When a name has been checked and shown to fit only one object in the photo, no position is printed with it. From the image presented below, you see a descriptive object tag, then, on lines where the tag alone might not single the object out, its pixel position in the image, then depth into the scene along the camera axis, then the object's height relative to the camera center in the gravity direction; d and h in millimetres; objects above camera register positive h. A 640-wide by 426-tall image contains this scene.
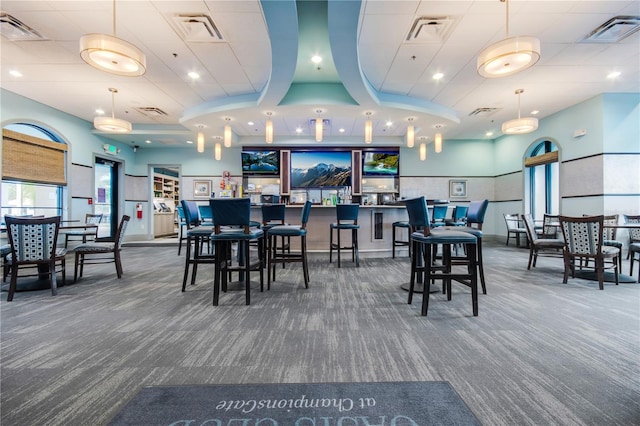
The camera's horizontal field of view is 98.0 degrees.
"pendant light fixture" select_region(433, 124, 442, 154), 7552 +1920
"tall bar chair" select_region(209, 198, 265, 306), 2842 -158
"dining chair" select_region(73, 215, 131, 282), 3801 -561
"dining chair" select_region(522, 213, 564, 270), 4277 -477
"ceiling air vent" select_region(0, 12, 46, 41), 3641 +2452
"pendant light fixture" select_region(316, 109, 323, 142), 6192 +1864
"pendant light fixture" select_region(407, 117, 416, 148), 6898 +1891
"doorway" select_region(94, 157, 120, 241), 8578 +437
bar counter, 5680 -369
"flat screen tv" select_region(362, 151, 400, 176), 9805 +1669
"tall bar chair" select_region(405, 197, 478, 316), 2510 -289
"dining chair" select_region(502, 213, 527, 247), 7703 -452
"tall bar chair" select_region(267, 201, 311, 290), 3461 -319
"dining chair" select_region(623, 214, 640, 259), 5235 -197
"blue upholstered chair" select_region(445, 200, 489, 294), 3238 -97
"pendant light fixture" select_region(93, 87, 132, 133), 5664 +1746
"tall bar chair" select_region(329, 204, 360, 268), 4812 -107
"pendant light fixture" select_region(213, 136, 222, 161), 7825 +1657
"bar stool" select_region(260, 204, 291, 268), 4355 -43
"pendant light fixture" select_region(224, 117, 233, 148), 6785 +1841
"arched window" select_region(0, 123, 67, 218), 5805 +824
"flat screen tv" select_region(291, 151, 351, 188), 9688 +1424
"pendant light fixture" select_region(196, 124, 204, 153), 7348 +1848
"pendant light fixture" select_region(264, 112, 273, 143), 6316 +1797
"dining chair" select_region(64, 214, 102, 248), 6516 -310
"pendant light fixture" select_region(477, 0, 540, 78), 3164 +1879
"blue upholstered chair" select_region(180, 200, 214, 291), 3326 -466
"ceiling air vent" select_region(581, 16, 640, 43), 3699 +2555
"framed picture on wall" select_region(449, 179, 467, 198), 9906 +809
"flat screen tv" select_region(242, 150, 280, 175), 9812 +1666
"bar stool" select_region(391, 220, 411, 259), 5373 -557
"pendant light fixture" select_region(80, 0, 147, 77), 3020 +1789
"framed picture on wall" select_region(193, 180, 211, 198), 10016 +778
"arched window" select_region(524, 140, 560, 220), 7820 +877
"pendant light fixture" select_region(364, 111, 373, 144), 6283 +1821
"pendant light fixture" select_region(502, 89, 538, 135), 5793 +1821
